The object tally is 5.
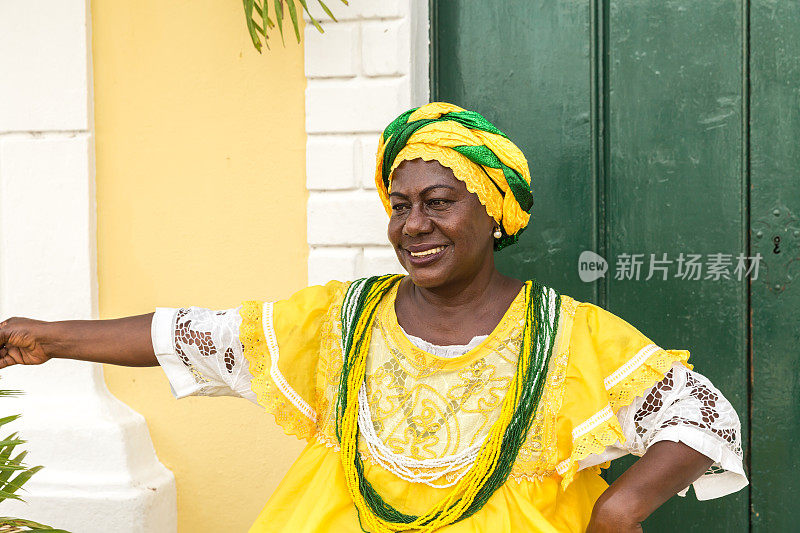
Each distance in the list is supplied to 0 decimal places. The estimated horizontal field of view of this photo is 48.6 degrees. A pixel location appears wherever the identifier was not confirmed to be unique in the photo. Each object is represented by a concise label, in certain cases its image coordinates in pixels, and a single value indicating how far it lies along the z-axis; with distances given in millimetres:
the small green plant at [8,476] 1889
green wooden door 2613
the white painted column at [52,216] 2727
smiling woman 1871
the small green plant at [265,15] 2525
